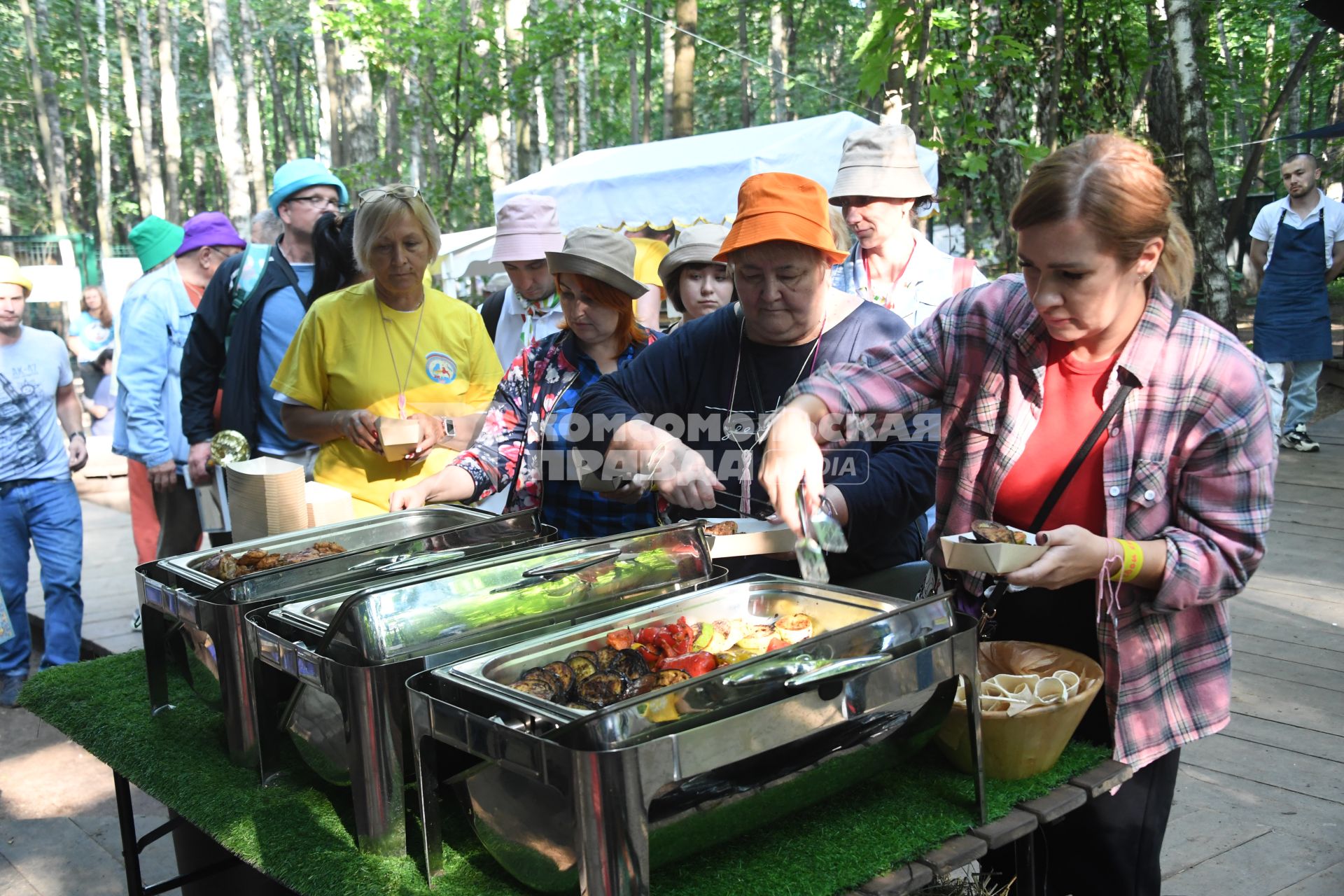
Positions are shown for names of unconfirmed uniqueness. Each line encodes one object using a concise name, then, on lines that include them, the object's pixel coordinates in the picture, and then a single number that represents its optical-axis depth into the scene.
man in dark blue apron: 6.90
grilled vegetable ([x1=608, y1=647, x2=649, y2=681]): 1.43
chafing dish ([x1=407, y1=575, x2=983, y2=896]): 1.16
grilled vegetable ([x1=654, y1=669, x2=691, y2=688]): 1.39
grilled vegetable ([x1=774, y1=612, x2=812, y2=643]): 1.57
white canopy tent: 6.79
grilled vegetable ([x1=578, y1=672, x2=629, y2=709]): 1.34
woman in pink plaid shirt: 1.52
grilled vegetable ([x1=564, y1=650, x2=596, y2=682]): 1.43
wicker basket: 1.54
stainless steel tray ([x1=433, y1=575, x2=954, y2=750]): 1.20
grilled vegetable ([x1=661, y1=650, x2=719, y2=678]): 1.44
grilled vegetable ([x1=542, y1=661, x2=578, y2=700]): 1.39
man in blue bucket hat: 3.65
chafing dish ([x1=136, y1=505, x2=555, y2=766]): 1.73
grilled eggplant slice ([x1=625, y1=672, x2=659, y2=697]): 1.37
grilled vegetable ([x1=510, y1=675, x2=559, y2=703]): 1.34
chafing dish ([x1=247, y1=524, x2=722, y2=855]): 1.46
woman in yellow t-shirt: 3.02
